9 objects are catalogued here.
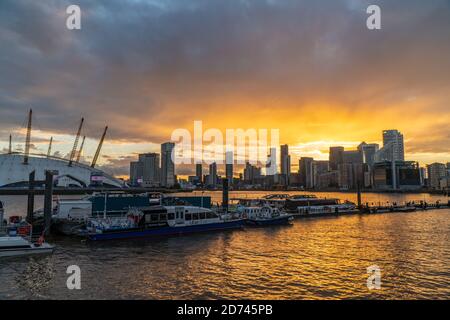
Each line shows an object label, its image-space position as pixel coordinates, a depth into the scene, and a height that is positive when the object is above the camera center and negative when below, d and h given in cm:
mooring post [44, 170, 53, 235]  4312 -258
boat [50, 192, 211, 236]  4889 -425
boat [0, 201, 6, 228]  3544 -374
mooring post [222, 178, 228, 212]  6688 -291
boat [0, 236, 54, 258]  3048 -645
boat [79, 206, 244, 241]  4162 -594
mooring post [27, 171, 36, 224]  4794 -270
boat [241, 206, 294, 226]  5884 -670
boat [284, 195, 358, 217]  7806 -670
